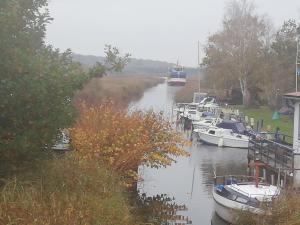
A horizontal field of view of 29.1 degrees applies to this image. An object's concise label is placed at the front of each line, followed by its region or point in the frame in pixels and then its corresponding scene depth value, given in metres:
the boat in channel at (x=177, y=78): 130.30
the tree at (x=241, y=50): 65.44
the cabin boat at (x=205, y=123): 47.91
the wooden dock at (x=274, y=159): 22.52
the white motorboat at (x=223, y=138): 42.33
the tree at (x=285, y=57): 58.34
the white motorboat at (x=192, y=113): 55.76
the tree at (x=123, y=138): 18.12
